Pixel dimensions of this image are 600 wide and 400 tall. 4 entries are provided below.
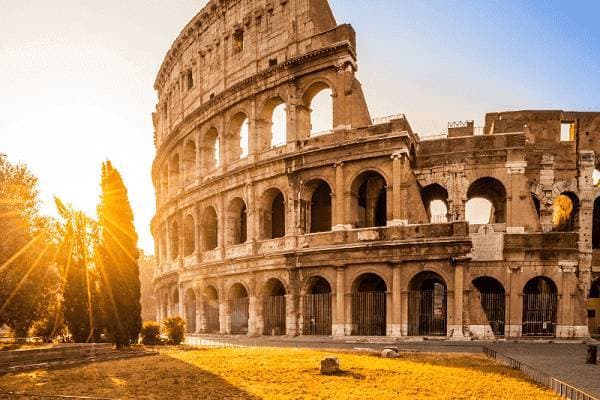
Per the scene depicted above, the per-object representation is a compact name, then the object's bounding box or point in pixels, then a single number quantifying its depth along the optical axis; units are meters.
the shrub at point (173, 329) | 18.73
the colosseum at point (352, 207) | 18.98
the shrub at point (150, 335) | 18.58
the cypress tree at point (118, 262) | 16.31
